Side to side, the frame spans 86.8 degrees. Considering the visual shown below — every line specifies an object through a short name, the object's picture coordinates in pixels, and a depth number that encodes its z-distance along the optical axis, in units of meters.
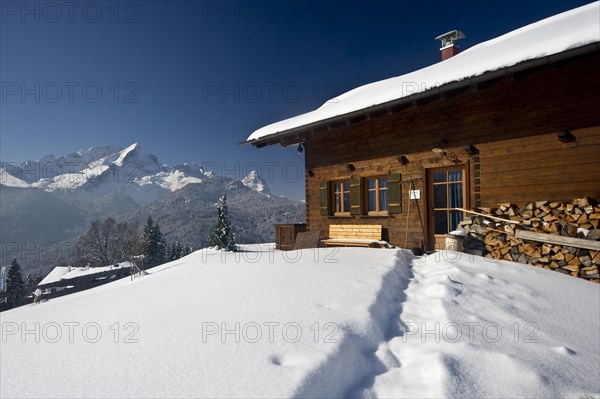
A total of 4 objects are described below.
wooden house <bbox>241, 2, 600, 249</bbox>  5.82
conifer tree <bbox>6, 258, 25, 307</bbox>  32.14
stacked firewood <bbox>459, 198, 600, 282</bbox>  5.38
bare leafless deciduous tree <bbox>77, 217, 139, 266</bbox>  44.62
